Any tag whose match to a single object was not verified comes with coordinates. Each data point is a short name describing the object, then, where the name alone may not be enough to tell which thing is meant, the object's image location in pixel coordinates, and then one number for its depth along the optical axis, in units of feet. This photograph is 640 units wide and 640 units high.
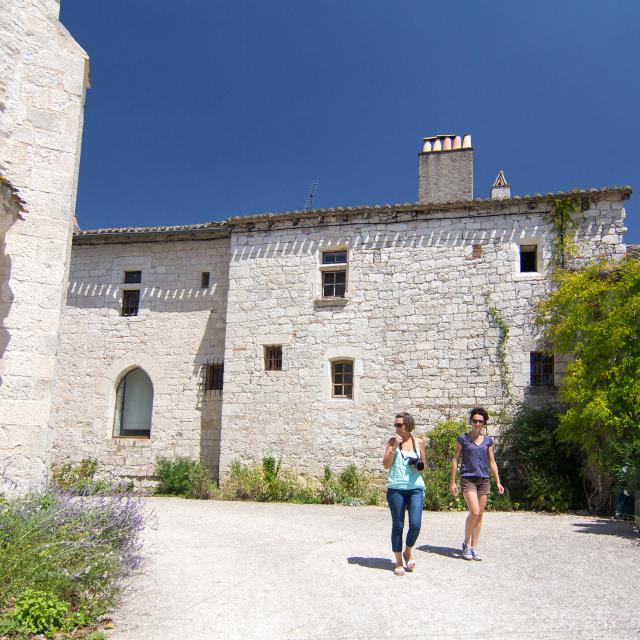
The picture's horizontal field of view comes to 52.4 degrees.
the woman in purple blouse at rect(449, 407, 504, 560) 22.39
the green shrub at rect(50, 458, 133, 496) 19.74
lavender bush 14.76
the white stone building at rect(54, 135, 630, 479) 44.11
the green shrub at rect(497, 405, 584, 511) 38.42
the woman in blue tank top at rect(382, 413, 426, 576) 20.10
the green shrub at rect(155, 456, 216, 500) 45.57
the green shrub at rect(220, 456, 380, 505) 42.78
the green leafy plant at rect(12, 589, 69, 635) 13.99
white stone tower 21.45
